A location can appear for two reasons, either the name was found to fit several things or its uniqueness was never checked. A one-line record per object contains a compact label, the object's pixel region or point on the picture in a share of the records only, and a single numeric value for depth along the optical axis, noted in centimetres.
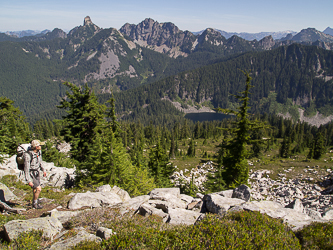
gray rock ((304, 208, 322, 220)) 937
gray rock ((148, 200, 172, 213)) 1031
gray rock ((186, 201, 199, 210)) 1136
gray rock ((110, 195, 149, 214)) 988
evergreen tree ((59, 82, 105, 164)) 2433
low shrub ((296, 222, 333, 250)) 588
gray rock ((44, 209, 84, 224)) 867
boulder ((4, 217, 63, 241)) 642
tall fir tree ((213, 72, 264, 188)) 2098
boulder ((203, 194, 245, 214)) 952
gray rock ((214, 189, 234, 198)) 1252
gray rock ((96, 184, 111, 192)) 1341
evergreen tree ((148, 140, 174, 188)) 3016
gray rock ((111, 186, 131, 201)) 1329
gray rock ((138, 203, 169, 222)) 925
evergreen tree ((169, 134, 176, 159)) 8219
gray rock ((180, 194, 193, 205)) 1275
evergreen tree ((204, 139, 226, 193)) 2375
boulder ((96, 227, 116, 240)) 652
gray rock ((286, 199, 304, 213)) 1001
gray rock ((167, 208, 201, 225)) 858
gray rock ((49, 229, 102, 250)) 597
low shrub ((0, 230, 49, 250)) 596
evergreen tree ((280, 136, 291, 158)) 7294
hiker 962
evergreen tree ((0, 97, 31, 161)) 2967
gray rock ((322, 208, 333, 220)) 948
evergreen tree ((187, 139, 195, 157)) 8311
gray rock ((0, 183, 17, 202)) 1052
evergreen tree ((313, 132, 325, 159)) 6144
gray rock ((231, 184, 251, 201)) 1189
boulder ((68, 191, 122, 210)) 1090
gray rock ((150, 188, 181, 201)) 1205
